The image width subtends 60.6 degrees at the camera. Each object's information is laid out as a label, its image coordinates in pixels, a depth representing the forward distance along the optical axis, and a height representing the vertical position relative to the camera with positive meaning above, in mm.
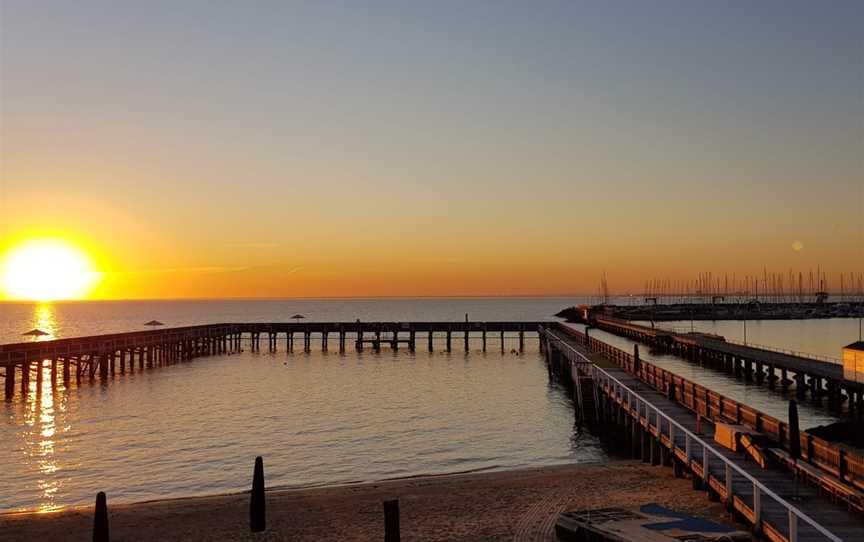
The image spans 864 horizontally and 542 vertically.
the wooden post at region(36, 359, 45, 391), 47269 -3801
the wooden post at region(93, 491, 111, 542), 13914 -3930
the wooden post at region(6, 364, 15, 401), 44378 -4072
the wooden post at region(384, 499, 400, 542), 13211 -3846
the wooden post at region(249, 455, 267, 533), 17156 -4826
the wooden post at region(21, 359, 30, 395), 45375 -3889
